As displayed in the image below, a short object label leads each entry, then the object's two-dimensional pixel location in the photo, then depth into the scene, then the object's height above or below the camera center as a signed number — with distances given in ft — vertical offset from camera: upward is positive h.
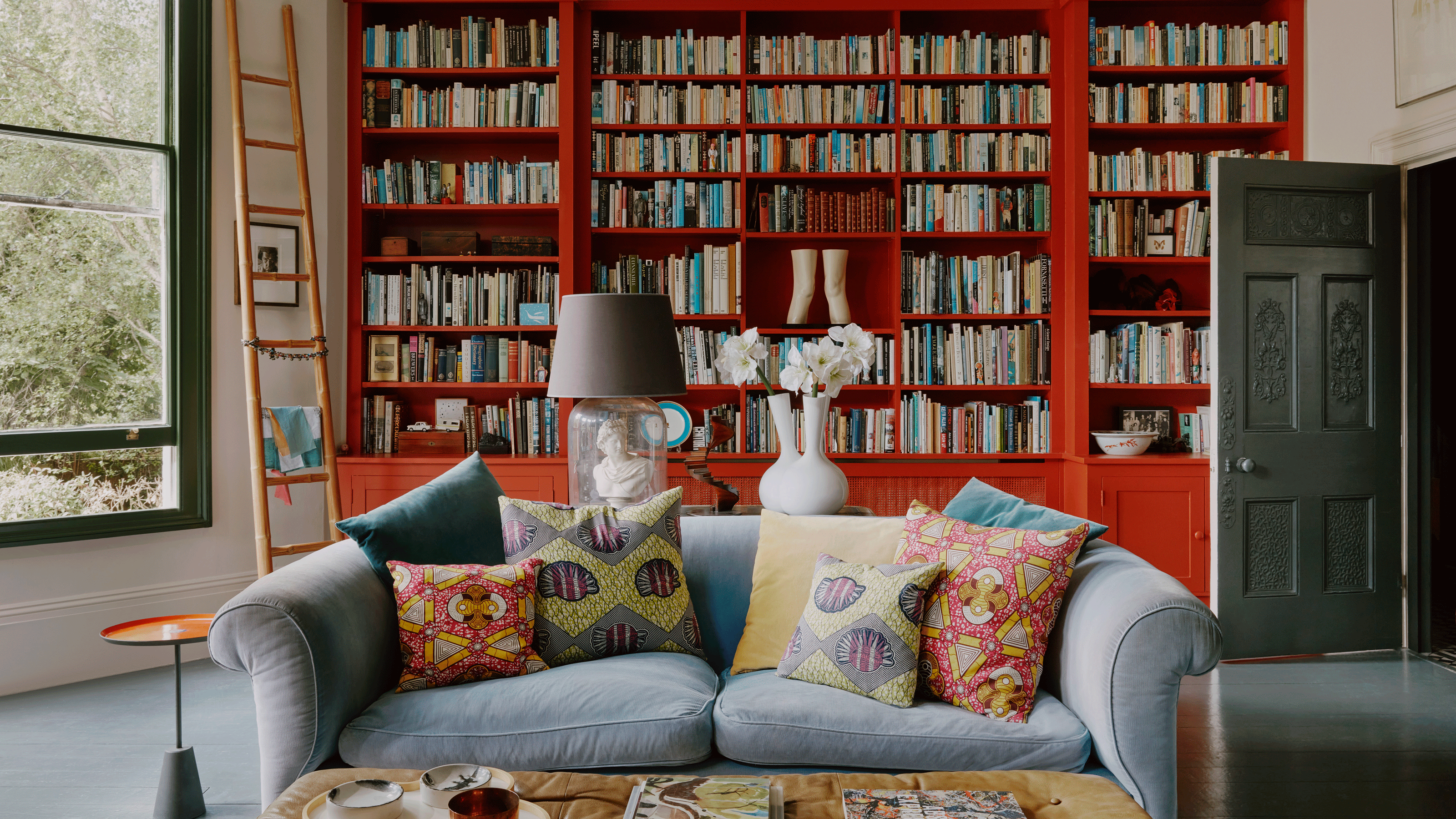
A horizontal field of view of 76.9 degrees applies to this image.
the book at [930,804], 4.32 -1.93
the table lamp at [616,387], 8.48 +0.19
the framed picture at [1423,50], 11.28 +4.47
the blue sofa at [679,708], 5.82 -2.08
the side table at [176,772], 7.63 -3.05
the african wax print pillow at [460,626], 6.73 -1.62
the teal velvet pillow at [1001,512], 7.05 -0.88
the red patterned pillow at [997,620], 6.37 -1.53
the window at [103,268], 11.75 +1.90
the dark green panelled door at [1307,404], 12.22 -0.03
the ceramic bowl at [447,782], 4.15 -1.72
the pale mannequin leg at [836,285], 14.80 +1.96
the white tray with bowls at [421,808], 4.13 -1.83
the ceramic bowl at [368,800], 3.96 -1.74
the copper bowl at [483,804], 3.91 -1.70
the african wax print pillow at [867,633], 6.48 -1.65
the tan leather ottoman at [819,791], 4.47 -1.98
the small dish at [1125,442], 14.08 -0.60
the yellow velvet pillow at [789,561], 7.48 -1.31
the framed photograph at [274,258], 13.51 +2.25
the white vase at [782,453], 8.58 -0.46
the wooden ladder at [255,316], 12.77 +1.37
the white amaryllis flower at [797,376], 8.35 +0.27
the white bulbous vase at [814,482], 8.43 -0.71
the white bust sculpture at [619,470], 8.84 -0.62
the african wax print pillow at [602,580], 7.19 -1.38
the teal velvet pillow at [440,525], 7.21 -0.96
